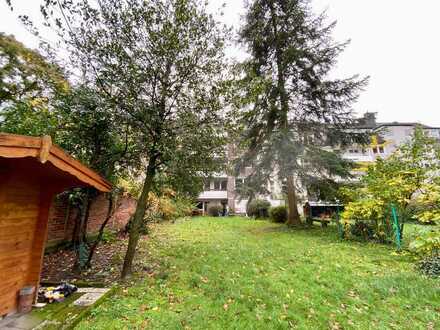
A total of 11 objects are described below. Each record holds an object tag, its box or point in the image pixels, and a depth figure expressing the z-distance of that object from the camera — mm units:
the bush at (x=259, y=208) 22375
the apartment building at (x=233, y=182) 30375
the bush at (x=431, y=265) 5297
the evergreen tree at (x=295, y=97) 12508
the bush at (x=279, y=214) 17531
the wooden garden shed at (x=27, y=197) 3000
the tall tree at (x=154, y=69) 5234
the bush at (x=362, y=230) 9615
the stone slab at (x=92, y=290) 4520
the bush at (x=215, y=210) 27500
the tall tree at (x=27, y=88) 5586
